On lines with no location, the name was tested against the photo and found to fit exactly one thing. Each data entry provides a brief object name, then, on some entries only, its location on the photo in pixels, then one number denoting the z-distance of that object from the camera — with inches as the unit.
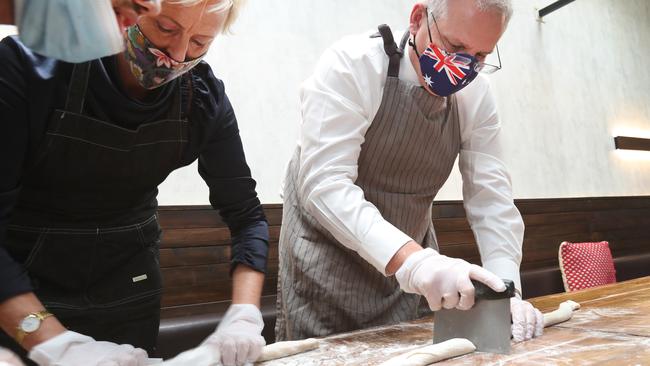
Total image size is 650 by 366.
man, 50.2
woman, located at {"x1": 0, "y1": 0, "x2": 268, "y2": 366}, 35.3
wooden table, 39.2
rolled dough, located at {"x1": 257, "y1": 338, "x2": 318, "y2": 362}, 42.5
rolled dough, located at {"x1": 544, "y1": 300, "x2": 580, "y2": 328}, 52.4
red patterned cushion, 142.8
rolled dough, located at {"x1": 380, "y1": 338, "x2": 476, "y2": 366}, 37.7
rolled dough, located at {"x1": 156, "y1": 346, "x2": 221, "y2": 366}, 36.4
